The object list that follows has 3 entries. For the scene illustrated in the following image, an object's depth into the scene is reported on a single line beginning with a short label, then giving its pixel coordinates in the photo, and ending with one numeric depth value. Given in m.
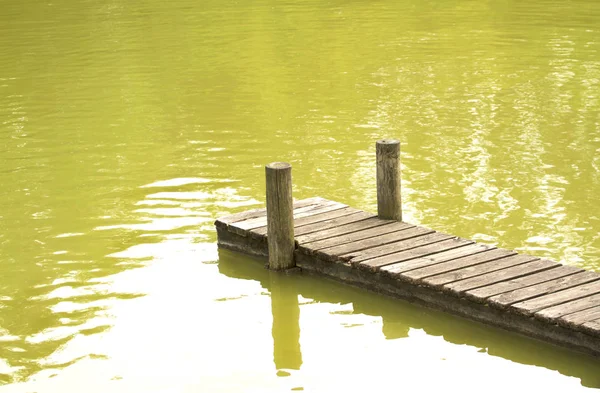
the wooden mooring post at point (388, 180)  10.80
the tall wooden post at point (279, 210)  10.32
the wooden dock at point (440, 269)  8.74
